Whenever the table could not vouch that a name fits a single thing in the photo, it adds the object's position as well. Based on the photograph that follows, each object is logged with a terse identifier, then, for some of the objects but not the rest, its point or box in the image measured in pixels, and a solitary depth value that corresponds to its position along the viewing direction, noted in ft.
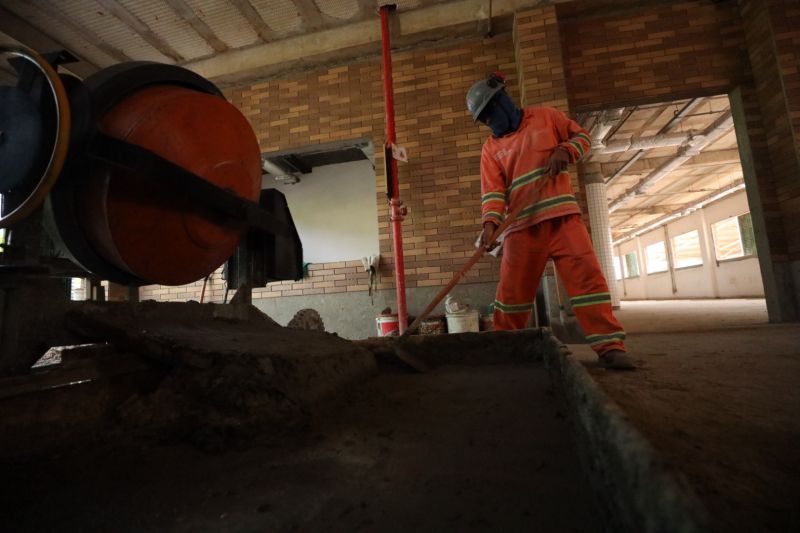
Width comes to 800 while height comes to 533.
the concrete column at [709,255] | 45.27
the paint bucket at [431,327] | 14.60
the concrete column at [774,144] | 13.83
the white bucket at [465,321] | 14.24
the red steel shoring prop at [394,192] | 14.67
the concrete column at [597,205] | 33.40
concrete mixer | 4.13
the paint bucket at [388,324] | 15.10
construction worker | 7.38
